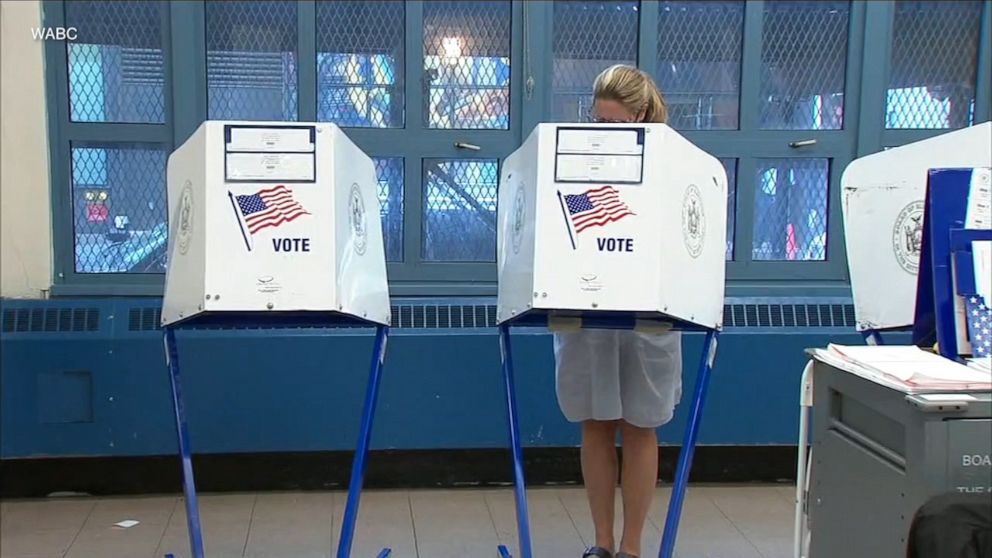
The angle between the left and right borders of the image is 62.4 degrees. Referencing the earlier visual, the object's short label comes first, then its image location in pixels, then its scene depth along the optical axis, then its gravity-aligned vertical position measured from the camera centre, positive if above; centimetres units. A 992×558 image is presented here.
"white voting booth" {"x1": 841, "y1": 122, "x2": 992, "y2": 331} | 214 +5
